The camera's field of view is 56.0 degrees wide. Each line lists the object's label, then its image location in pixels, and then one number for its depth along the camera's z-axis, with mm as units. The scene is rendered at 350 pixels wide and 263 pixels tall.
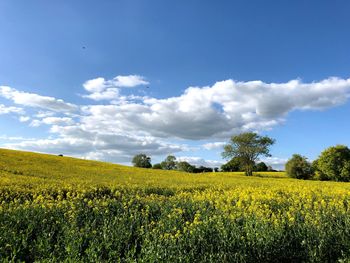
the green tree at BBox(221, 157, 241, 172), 98869
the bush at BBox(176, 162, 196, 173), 111350
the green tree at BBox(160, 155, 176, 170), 135375
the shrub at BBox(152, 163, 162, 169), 137325
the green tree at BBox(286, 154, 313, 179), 80938
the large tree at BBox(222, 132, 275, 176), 76250
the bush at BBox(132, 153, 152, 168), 126250
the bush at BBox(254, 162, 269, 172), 112881
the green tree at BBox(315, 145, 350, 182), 69500
